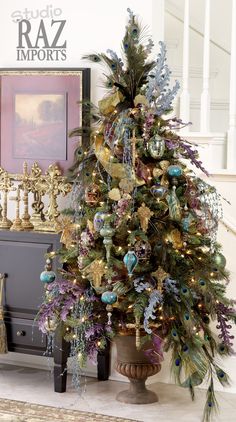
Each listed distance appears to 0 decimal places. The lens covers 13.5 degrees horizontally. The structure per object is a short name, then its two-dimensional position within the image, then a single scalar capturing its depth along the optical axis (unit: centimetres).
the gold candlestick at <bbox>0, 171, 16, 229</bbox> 534
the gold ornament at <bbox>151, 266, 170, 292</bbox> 450
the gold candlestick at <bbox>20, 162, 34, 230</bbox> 528
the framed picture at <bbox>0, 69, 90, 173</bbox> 537
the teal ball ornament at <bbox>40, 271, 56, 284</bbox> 483
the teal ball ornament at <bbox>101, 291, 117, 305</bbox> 452
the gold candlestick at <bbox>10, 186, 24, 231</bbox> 527
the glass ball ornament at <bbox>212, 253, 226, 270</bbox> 467
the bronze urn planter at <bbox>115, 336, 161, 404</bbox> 477
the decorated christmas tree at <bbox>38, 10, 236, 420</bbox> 452
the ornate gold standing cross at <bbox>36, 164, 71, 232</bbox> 522
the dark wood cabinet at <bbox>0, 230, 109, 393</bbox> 509
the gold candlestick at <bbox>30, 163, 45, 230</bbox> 533
